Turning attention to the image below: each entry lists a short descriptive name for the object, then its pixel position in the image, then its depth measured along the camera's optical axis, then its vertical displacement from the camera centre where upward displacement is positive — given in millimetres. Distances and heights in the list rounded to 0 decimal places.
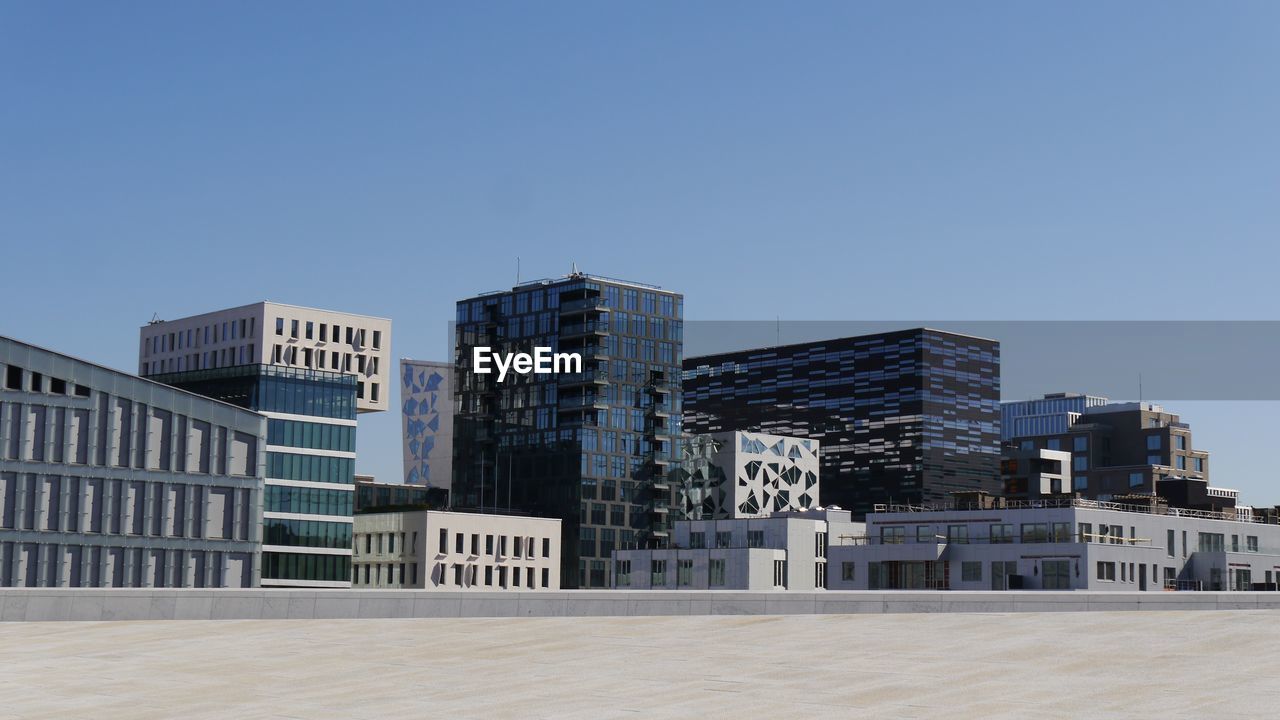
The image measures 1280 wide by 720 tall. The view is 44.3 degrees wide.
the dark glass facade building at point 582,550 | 197125 -6593
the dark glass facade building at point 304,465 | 144125 +2510
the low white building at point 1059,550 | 122875 -3469
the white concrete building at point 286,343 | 185125 +17949
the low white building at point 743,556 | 159250 -5772
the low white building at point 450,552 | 170750 -6325
